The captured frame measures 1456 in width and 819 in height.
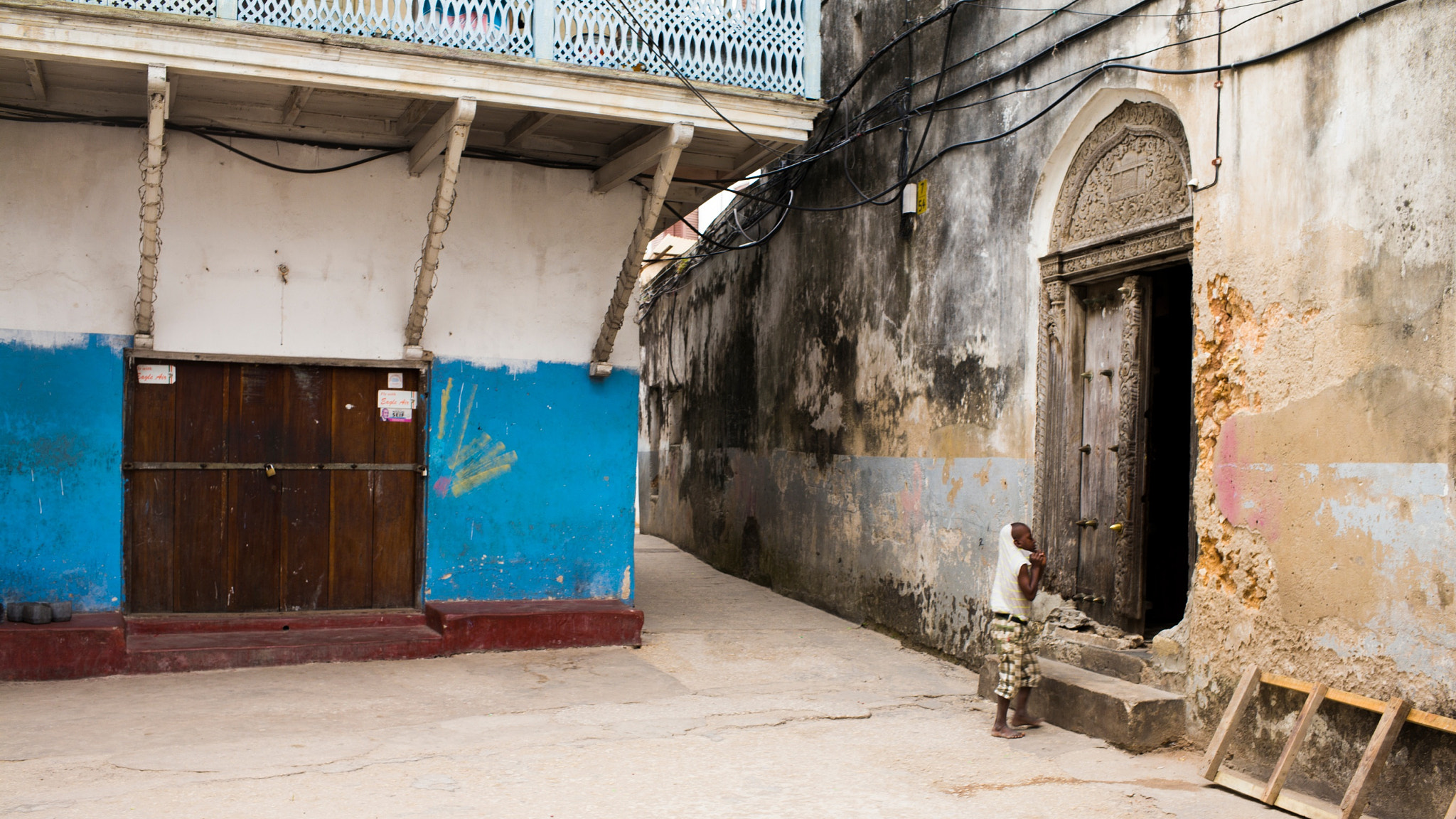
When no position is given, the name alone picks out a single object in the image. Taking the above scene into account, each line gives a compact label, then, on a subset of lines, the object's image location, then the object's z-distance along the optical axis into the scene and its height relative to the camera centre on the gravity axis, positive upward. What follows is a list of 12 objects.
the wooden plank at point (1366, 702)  4.38 -1.13
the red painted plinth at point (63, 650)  6.85 -1.47
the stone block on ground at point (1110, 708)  5.69 -1.46
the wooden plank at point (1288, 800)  4.68 -1.58
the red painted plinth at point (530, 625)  7.95 -1.48
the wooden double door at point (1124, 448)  6.55 -0.10
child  5.91 -0.97
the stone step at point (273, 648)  7.18 -1.54
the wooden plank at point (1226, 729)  5.25 -1.39
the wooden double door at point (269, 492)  7.84 -0.55
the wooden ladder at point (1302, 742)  4.52 -1.34
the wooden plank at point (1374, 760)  4.52 -1.31
